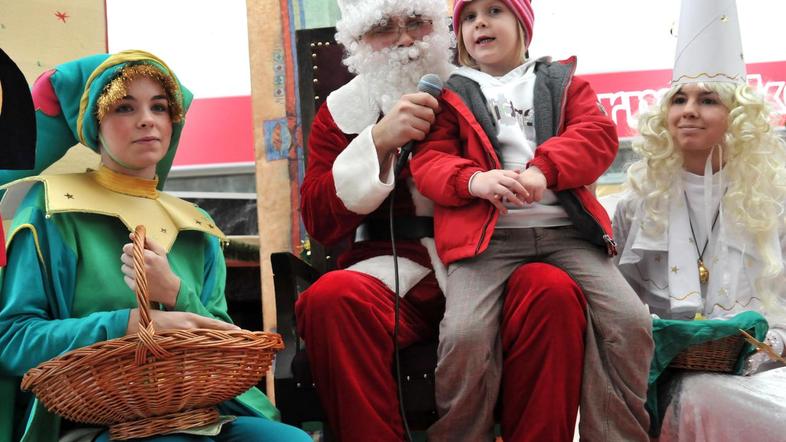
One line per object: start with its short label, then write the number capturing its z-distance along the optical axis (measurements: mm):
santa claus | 2303
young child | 2297
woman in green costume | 2035
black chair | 2395
